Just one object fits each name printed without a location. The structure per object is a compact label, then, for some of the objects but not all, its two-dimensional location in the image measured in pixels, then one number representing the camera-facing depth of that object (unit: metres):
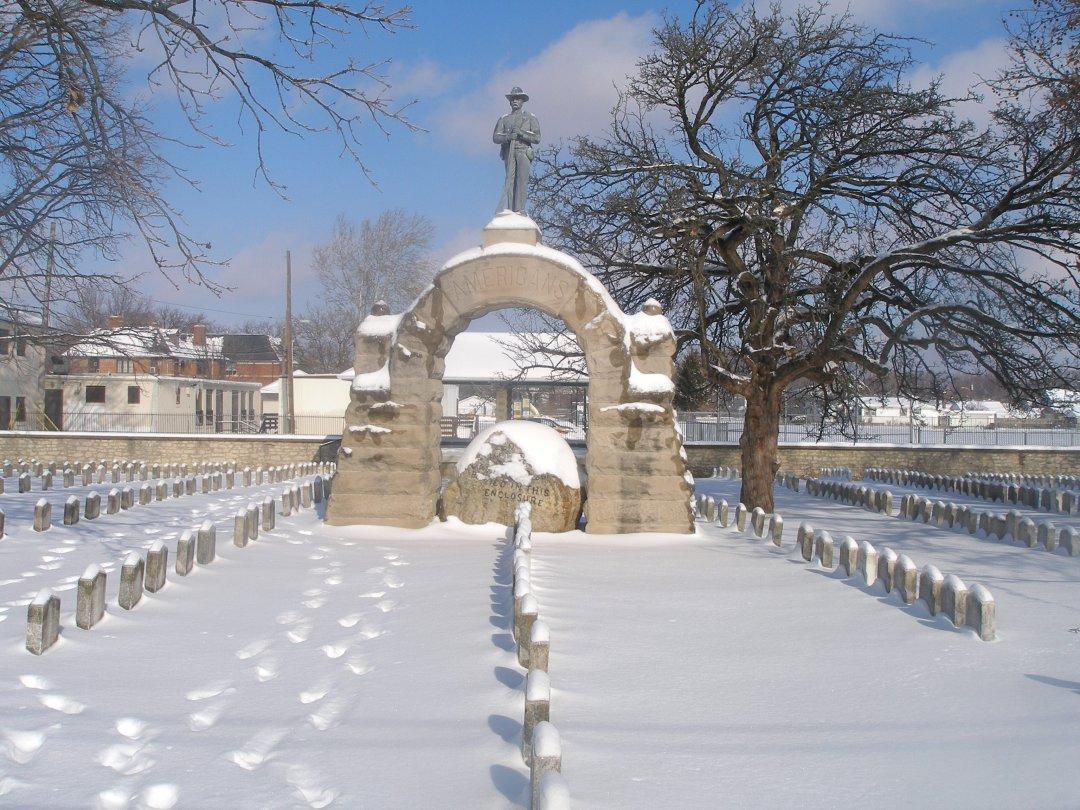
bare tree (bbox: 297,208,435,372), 43.19
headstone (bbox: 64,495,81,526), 11.69
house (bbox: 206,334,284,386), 63.53
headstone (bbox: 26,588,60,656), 5.81
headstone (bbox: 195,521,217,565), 8.81
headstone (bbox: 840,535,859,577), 8.80
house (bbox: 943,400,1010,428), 60.72
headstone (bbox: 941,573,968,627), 6.72
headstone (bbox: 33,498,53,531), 11.19
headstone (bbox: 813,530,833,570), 9.34
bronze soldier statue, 12.91
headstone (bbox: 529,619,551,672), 5.05
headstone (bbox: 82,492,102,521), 12.39
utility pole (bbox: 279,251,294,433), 34.06
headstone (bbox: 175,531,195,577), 8.32
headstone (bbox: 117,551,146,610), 6.99
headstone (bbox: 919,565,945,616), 7.01
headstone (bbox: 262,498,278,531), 11.51
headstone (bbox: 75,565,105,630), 6.36
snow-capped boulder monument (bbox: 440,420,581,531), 12.05
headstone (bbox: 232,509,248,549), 10.00
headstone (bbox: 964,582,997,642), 6.42
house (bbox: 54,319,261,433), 38.62
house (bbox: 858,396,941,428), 58.28
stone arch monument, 11.89
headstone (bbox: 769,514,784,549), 11.34
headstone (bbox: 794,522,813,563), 9.88
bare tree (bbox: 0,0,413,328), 7.45
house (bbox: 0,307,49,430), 33.59
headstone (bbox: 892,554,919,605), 7.45
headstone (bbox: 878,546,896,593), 7.84
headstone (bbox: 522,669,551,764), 4.25
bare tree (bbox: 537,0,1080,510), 13.81
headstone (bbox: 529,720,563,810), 3.61
